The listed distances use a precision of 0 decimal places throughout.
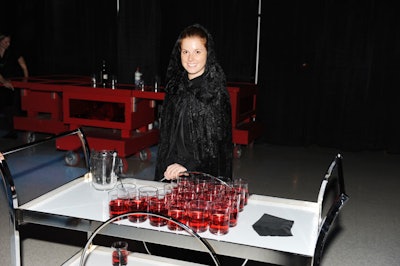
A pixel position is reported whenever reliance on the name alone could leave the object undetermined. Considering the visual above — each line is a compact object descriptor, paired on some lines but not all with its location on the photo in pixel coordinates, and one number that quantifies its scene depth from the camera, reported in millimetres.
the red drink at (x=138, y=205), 1619
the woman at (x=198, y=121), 2260
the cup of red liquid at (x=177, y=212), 1534
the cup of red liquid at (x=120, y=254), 1701
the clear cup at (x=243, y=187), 1783
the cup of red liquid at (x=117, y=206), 1637
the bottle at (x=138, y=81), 4828
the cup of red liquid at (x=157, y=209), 1564
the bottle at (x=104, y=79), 5045
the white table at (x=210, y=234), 1424
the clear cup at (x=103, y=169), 1907
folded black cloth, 1539
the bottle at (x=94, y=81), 4831
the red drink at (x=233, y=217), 1580
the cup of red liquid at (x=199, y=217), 1521
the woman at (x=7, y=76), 5425
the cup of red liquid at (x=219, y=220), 1499
